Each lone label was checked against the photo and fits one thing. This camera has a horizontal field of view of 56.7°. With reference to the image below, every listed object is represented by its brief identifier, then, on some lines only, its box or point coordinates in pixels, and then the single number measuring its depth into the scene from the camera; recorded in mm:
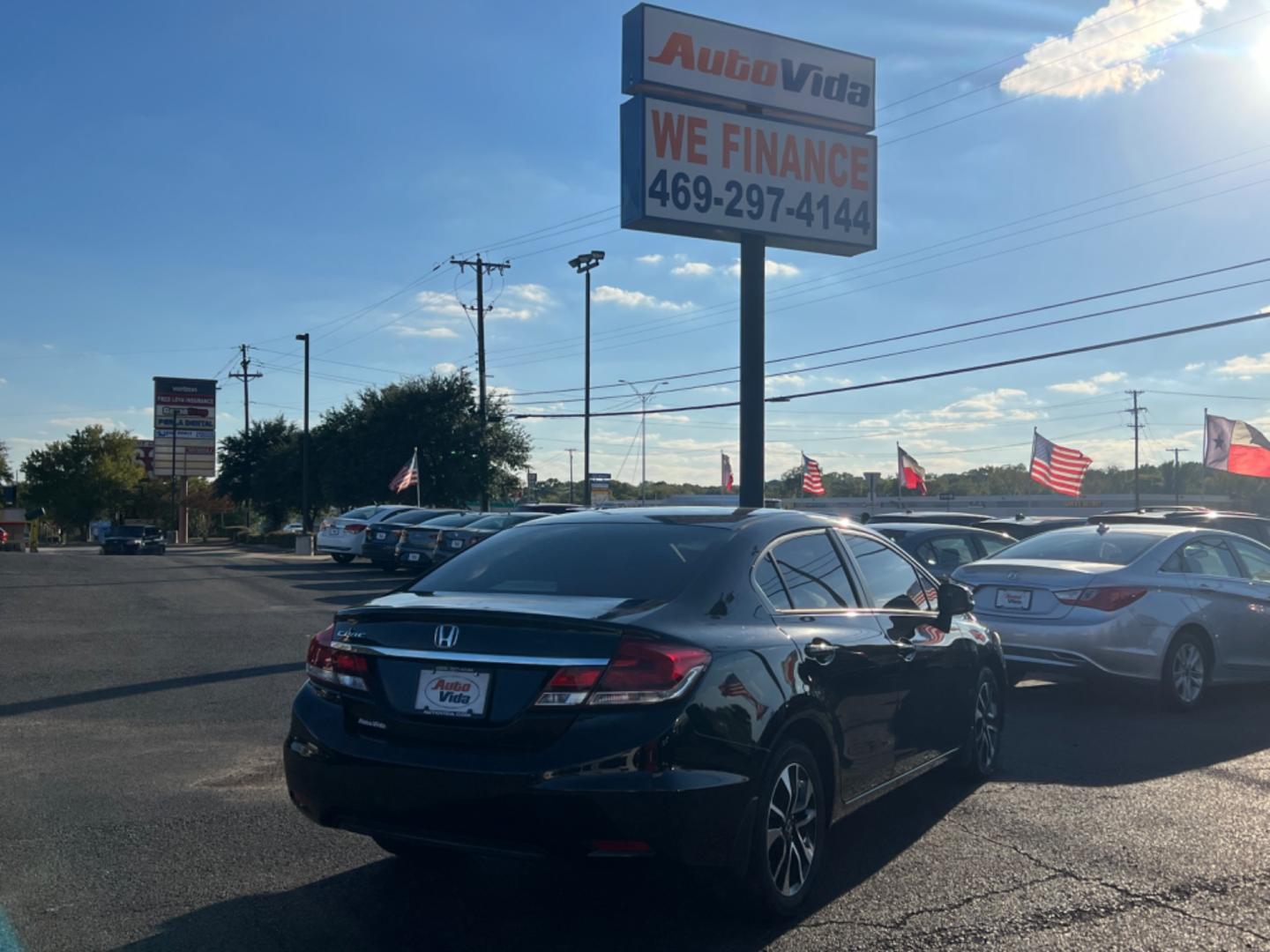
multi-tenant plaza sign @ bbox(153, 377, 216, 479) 76312
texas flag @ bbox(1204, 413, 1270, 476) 28547
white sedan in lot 30219
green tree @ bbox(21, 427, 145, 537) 96500
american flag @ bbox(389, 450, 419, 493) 42469
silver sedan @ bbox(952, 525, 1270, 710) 8789
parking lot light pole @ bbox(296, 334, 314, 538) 56406
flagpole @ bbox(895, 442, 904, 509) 44750
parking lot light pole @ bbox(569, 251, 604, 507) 43000
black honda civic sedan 4008
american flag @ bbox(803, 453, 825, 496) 46781
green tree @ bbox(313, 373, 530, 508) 52562
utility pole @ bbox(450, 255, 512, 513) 46406
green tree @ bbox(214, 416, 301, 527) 70562
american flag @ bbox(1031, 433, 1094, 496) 37203
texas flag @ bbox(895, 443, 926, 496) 44938
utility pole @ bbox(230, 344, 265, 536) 76875
